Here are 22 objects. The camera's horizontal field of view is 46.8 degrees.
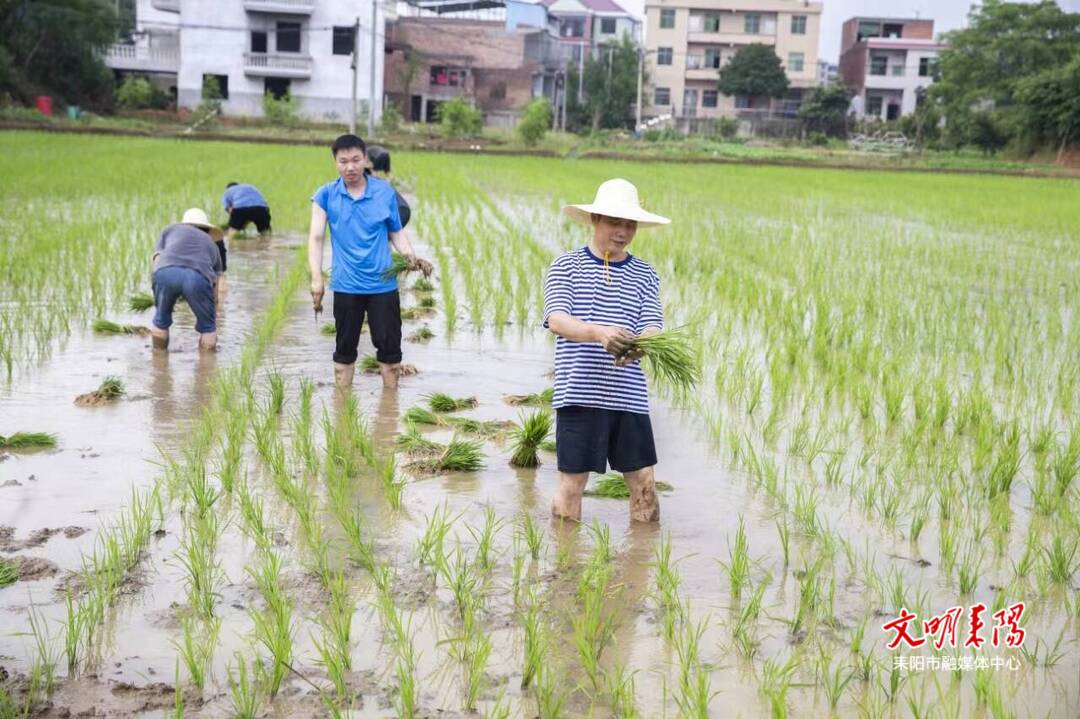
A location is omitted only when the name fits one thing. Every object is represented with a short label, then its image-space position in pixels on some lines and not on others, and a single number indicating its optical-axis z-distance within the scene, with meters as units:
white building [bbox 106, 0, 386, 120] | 40.75
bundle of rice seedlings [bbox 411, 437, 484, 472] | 4.54
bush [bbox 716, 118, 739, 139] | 43.91
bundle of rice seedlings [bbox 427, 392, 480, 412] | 5.49
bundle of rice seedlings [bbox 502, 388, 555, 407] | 5.73
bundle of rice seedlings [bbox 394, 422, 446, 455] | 4.74
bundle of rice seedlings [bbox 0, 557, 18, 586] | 3.26
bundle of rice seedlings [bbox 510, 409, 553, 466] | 4.57
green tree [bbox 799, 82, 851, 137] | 45.69
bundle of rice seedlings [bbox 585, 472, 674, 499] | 4.30
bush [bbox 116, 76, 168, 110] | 37.44
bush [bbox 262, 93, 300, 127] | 36.01
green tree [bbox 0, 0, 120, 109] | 35.88
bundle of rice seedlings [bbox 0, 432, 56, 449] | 4.63
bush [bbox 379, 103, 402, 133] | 36.00
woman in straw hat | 3.76
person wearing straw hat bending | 6.38
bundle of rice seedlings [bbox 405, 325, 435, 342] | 7.28
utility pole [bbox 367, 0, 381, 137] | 33.81
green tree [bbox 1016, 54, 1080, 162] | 34.22
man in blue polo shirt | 5.59
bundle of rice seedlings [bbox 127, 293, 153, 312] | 7.80
